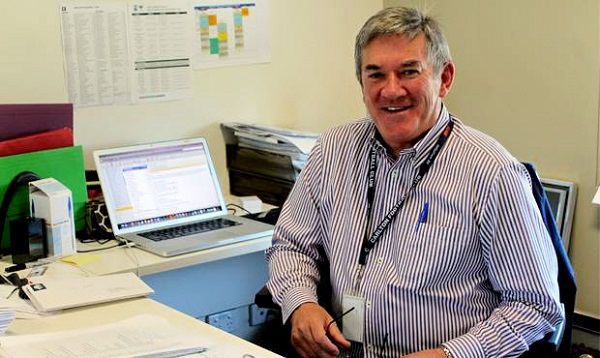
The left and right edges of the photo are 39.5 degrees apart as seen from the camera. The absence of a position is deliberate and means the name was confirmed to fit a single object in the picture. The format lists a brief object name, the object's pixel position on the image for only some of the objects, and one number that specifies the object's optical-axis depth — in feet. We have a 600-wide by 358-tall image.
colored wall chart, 10.54
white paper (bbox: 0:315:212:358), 5.50
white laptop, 9.00
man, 6.27
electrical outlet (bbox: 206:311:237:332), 9.44
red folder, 8.62
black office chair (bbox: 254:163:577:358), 6.57
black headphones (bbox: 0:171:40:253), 8.36
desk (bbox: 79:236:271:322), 8.21
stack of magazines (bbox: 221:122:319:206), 10.12
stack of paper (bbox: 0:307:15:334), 5.94
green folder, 8.43
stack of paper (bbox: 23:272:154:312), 6.54
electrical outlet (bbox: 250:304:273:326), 10.06
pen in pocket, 6.59
